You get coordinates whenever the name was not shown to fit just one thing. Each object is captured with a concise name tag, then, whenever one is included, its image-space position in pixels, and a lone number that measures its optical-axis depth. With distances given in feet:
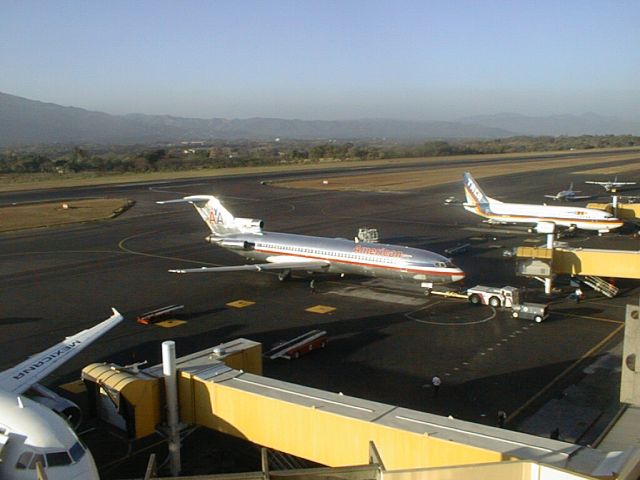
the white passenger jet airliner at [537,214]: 242.78
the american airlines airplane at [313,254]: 153.28
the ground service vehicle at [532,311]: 132.98
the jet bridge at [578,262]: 135.33
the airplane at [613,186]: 399.77
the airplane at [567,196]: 349.41
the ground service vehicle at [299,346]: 110.93
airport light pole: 64.49
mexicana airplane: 55.72
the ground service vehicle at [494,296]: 142.51
